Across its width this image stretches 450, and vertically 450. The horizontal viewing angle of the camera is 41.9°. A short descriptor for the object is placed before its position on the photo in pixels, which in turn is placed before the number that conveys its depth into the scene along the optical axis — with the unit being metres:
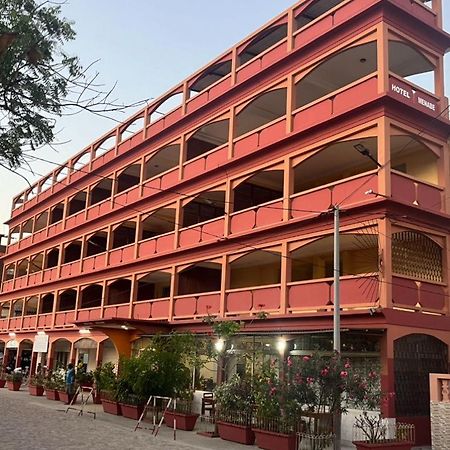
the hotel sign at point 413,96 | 18.94
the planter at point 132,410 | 20.64
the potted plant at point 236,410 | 16.27
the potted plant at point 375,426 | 14.05
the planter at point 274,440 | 14.41
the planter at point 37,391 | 29.39
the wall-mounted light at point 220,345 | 18.60
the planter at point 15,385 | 32.16
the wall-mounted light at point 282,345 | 19.91
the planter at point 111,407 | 21.94
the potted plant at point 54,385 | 27.14
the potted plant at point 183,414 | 18.56
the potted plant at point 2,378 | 34.41
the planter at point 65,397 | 25.80
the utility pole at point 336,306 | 14.36
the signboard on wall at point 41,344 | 34.72
